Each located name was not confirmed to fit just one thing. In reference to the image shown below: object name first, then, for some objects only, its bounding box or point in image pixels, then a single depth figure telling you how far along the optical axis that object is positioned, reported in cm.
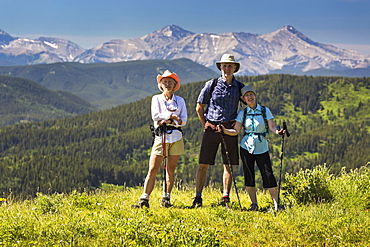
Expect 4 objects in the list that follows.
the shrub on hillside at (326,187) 973
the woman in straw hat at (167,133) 996
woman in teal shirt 1009
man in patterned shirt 1045
